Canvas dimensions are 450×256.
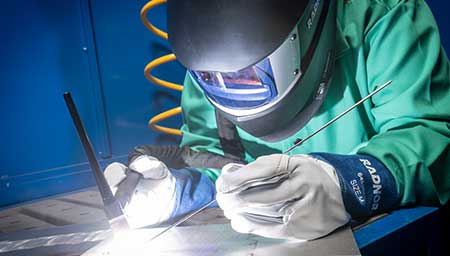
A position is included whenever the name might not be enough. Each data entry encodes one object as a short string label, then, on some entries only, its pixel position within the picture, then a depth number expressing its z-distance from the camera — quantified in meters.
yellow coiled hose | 1.65
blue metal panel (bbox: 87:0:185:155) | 1.72
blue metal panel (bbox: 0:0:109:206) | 1.59
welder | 0.70
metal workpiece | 0.66
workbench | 0.74
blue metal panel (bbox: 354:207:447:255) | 0.71
